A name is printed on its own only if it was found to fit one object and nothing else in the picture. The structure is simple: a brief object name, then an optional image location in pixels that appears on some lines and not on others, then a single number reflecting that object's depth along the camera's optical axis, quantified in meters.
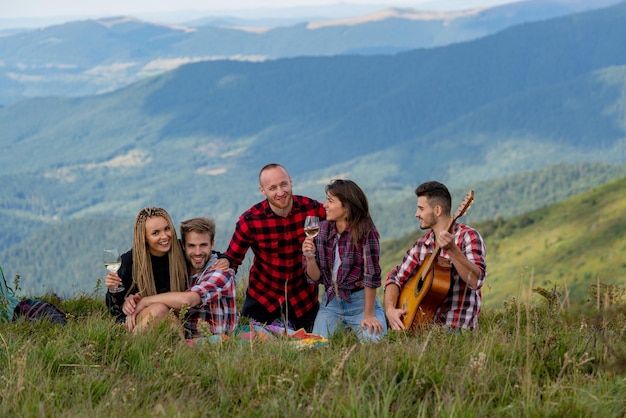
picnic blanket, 6.41
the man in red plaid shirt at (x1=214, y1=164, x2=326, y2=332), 9.10
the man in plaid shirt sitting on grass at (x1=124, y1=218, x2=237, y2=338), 7.41
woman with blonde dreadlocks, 7.74
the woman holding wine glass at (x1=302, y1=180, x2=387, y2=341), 8.17
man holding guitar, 7.57
